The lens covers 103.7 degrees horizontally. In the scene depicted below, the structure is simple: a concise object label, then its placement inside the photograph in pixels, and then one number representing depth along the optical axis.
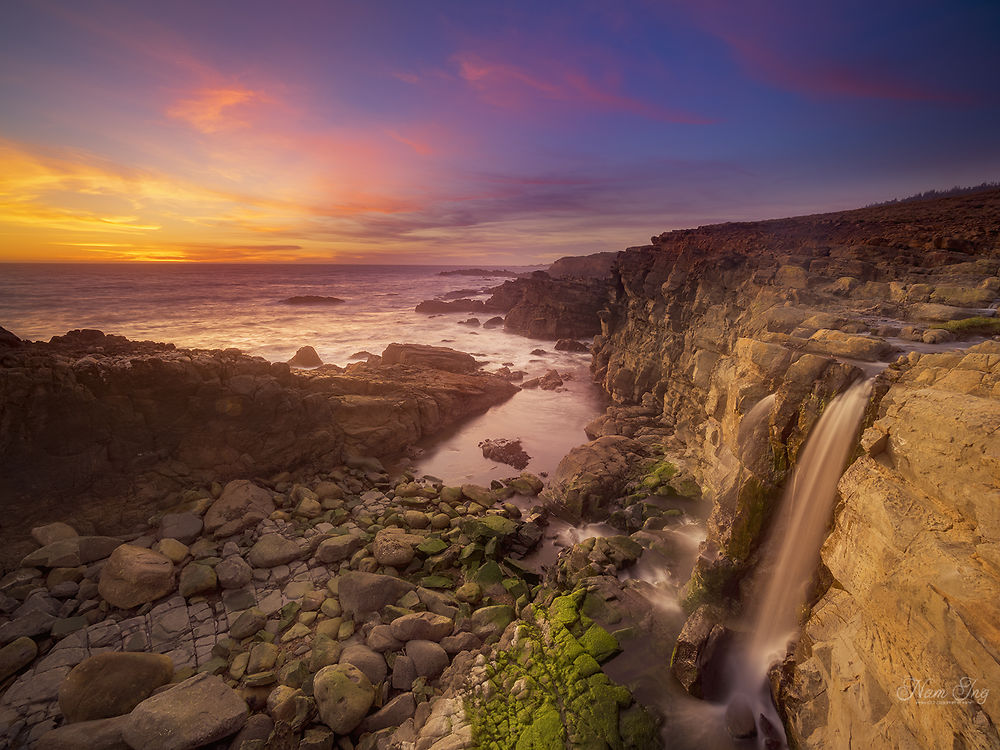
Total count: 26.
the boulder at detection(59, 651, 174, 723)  7.93
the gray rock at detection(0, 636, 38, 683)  8.75
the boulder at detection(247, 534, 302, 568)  12.48
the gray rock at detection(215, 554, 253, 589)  11.55
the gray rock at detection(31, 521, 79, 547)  12.00
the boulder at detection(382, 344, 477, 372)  34.00
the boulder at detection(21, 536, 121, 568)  11.35
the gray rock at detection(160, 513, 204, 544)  13.07
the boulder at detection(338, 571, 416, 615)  10.98
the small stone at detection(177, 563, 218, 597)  11.13
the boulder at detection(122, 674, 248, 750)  7.28
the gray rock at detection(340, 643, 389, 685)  9.09
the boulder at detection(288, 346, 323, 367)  36.19
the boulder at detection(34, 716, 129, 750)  7.12
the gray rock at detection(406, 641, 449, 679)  9.28
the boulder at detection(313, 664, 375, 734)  8.02
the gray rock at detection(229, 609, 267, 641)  10.11
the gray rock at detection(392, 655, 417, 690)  9.02
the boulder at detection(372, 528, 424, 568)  12.80
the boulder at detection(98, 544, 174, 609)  10.65
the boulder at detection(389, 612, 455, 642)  9.99
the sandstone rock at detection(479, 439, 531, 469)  21.18
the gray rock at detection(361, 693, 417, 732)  8.17
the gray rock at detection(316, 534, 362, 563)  12.91
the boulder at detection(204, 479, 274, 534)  13.71
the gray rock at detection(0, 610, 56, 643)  9.41
